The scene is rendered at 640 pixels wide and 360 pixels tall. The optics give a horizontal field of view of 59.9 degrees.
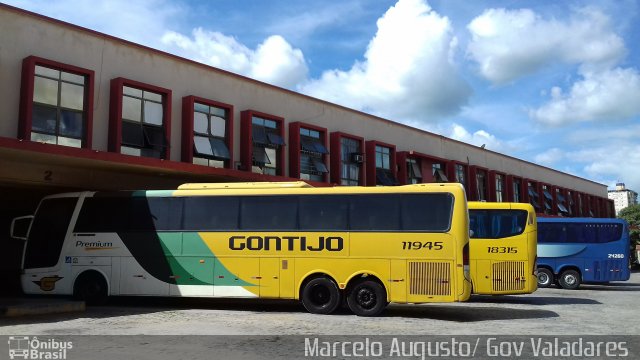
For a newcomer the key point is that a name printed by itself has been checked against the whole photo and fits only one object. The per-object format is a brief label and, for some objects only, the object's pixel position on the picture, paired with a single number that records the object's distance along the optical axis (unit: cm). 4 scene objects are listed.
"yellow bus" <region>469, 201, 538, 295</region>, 1512
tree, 5880
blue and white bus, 2200
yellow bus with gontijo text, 1247
